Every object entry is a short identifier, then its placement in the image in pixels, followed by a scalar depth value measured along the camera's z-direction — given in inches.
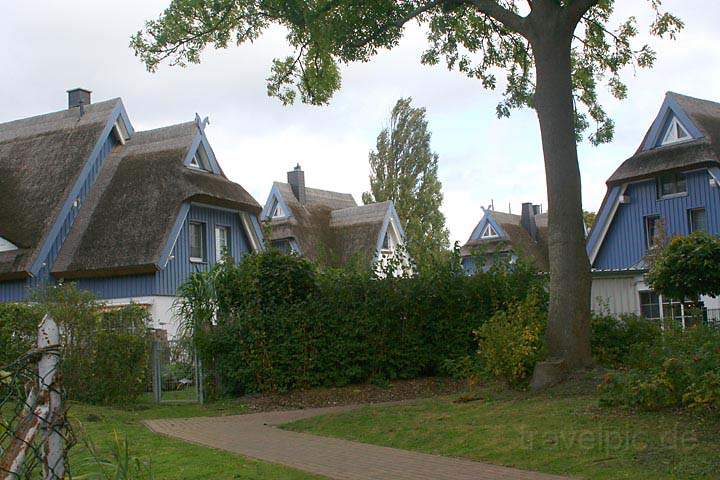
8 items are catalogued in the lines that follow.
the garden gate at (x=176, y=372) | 638.5
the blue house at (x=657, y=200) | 1104.2
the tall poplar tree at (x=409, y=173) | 2043.6
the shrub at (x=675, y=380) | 356.8
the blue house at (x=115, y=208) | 1005.8
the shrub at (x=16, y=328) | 643.5
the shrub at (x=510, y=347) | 515.5
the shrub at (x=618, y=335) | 615.5
